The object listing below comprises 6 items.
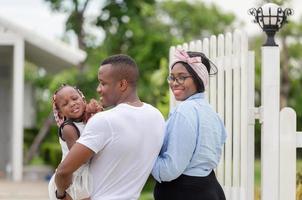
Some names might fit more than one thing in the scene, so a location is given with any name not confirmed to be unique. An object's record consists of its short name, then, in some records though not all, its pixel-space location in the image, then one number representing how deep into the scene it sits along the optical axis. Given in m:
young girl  5.19
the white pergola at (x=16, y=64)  17.77
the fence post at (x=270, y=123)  6.36
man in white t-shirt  4.86
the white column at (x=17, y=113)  17.70
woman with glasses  5.26
